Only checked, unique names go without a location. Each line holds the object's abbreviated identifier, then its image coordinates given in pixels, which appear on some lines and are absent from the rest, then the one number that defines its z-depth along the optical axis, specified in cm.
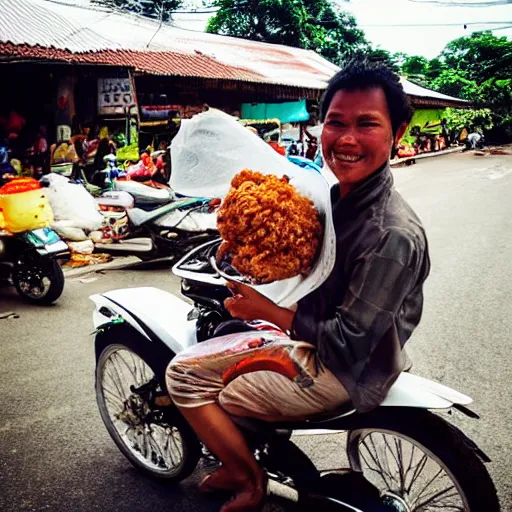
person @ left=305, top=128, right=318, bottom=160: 1454
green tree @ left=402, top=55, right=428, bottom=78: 3938
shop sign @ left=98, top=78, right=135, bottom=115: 906
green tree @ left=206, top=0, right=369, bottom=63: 2529
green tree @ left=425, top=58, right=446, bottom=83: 3884
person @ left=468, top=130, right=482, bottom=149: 2910
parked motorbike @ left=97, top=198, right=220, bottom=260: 648
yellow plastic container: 507
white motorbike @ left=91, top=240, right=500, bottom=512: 166
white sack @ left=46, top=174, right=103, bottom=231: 720
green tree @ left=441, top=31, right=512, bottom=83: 3312
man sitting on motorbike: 150
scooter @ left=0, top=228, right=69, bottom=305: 508
